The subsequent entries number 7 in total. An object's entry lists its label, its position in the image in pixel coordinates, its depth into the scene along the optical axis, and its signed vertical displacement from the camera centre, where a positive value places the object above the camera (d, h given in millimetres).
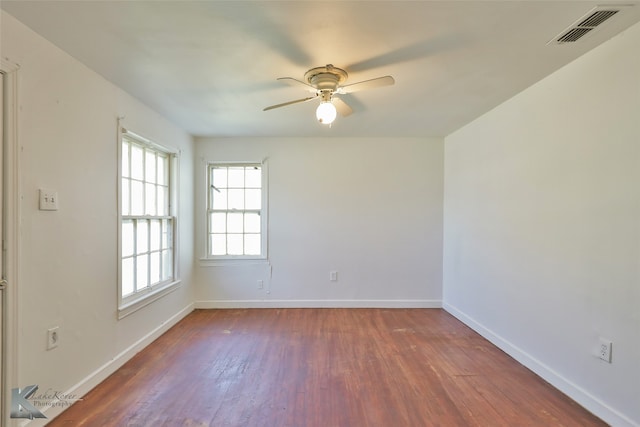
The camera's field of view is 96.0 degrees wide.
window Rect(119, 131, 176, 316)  2697 -98
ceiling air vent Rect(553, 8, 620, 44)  1529 +1069
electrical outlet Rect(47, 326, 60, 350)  1812 -812
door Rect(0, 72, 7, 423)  1539 -374
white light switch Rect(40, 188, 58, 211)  1759 +64
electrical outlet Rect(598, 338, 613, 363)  1803 -856
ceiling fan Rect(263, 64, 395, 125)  1955 +927
